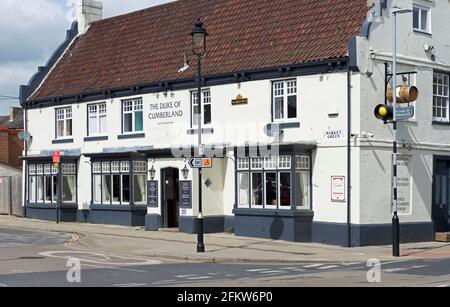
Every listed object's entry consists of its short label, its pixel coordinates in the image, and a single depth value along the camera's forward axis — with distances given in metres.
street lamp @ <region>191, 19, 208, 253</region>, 22.11
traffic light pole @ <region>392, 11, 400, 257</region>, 21.78
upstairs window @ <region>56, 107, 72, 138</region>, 35.75
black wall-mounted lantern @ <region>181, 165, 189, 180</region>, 28.92
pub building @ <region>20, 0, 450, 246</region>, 25.20
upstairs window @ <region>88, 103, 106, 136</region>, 33.97
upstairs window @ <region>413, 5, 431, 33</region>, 27.30
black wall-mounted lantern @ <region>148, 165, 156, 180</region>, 30.52
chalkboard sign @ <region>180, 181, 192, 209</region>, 28.67
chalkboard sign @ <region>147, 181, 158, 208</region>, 30.31
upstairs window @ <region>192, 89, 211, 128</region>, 29.53
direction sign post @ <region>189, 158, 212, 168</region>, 22.59
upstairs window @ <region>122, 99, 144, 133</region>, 32.28
